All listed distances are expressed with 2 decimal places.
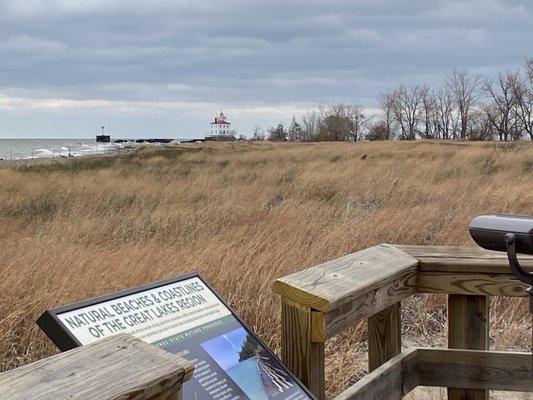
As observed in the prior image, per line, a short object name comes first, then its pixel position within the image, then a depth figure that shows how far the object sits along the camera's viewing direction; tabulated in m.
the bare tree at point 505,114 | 60.44
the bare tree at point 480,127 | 68.31
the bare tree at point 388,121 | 82.50
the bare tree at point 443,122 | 77.81
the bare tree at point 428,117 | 79.81
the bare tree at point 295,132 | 100.25
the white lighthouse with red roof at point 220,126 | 156.00
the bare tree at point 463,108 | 70.88
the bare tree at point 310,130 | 94.56
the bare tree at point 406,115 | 81.12
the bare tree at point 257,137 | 115.66
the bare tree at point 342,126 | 88.12
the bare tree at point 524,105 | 58.59
